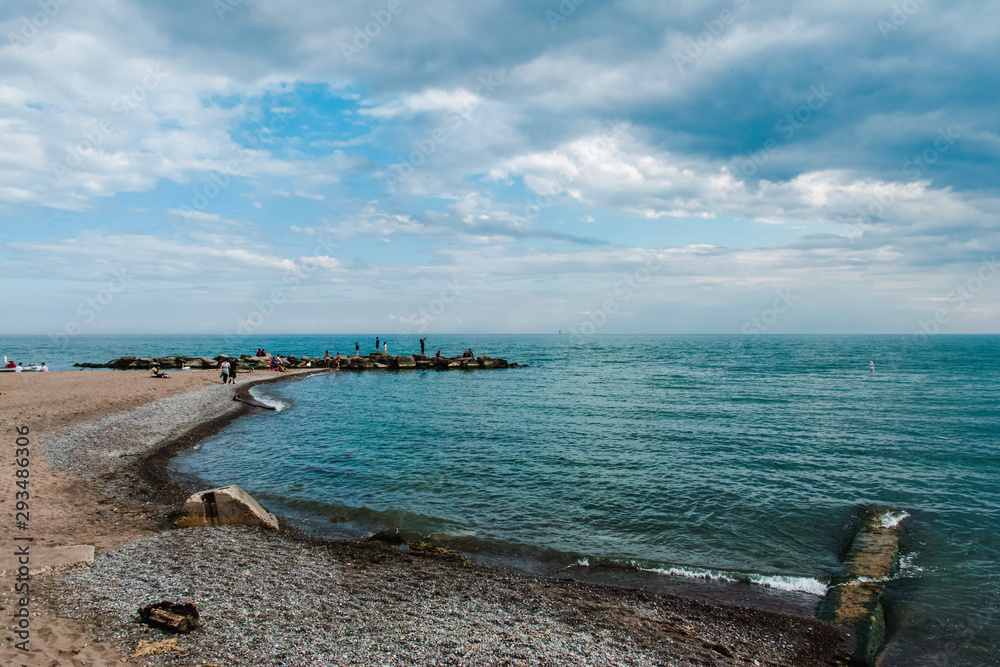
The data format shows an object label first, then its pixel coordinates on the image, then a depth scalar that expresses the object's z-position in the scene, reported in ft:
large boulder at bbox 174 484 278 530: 44.06
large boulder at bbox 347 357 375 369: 216.97
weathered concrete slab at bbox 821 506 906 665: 30.17
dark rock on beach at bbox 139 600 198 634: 25.96
